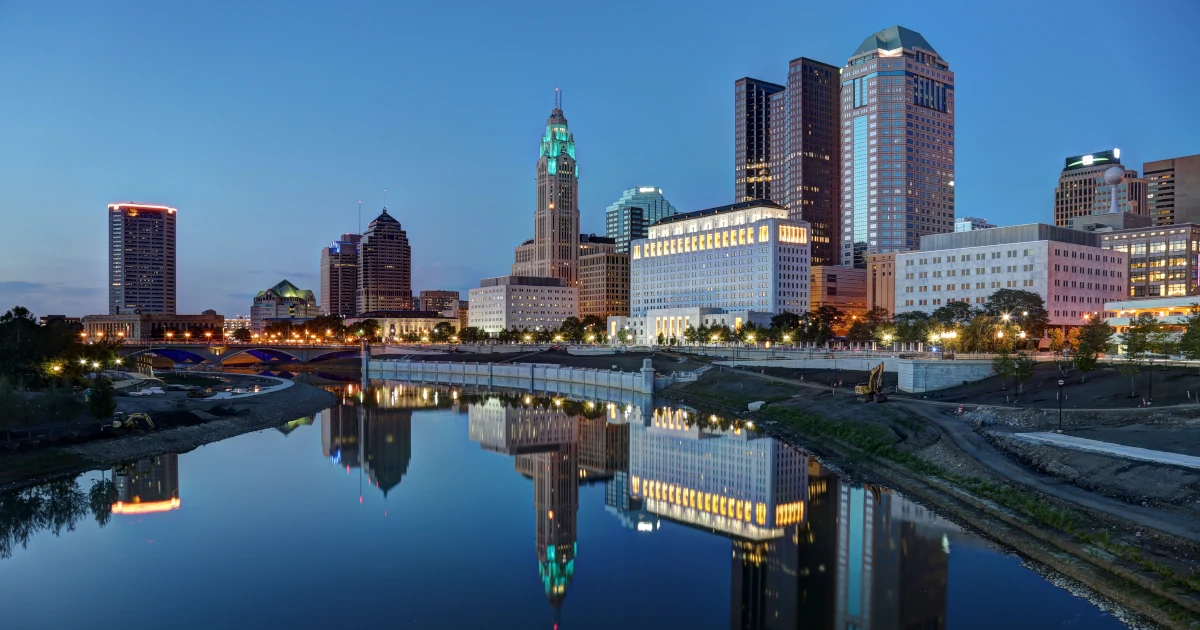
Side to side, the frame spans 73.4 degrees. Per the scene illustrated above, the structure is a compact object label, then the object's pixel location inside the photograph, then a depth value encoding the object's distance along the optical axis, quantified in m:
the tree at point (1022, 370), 65.62
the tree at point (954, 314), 124.56
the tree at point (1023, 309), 117.81
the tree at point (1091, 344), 64.50
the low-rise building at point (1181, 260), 196.38
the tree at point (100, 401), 59.00
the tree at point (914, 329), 112.63
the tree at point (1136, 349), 57.86
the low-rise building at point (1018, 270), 143.38
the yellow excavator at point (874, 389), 68.69
